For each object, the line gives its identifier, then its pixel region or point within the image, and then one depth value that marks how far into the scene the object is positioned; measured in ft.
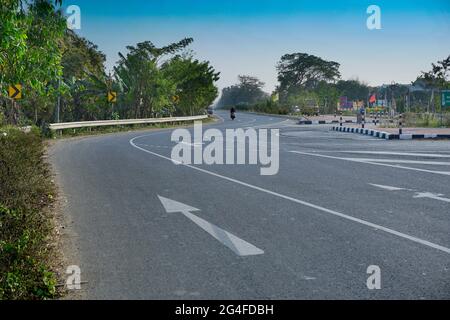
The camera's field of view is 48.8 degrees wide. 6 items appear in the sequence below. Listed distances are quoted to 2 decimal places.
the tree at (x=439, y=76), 166.53
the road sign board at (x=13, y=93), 67.90
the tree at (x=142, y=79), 137.80
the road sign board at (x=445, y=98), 94.68
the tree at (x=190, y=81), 153.89
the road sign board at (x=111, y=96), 113.09
